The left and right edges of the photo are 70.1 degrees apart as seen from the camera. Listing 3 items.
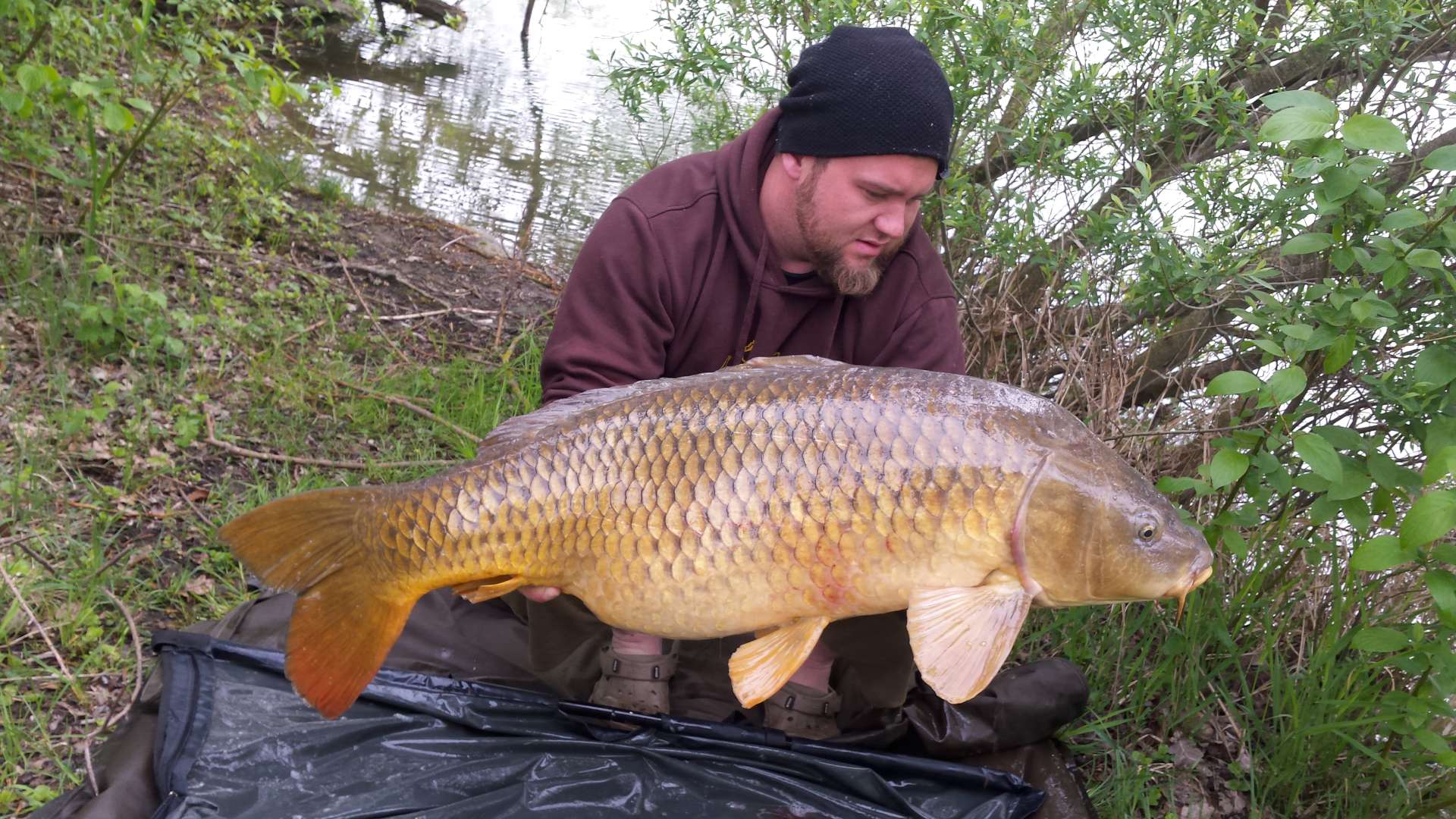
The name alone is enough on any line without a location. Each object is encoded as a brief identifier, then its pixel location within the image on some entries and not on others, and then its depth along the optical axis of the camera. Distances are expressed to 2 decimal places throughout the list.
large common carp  1.31
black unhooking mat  1.60
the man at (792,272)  1.86
